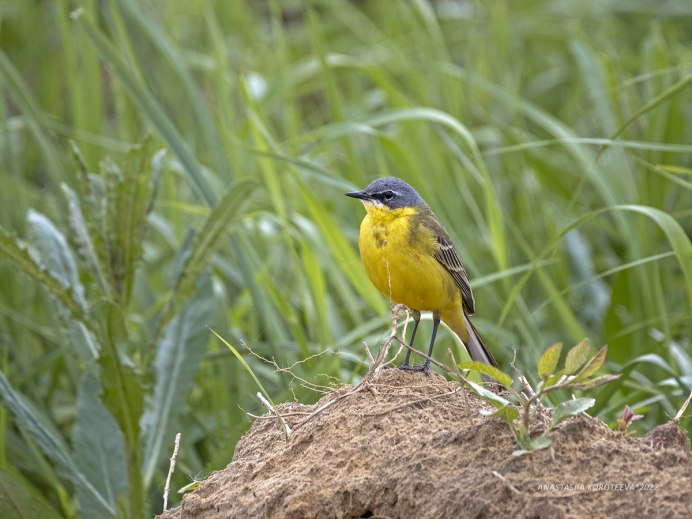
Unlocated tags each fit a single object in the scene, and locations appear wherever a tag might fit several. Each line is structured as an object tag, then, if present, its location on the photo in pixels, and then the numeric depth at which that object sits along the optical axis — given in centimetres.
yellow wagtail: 802
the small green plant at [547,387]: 475
